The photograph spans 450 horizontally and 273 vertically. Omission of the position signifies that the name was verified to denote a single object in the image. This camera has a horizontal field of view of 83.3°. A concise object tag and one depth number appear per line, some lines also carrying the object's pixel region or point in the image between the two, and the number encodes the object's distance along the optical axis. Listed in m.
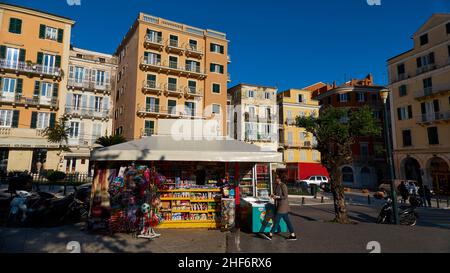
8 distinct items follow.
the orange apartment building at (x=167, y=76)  29.59
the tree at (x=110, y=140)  23.41
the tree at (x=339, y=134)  10.02
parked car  30.95
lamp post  9.50
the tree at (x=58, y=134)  22.58
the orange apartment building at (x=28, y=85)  25.41
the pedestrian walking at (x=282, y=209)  6.95
